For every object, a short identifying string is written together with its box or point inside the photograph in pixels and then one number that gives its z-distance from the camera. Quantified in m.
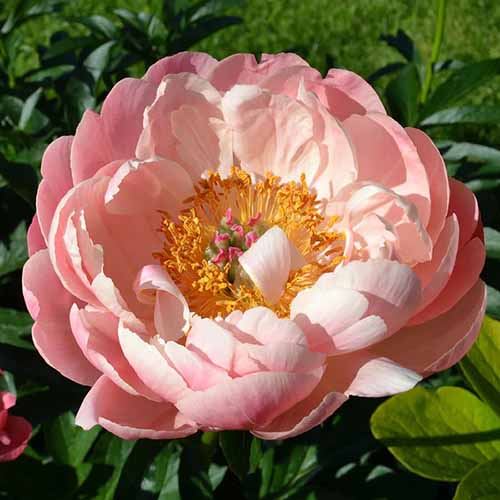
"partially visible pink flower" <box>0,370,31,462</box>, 0.43
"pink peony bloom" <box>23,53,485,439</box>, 0.35
